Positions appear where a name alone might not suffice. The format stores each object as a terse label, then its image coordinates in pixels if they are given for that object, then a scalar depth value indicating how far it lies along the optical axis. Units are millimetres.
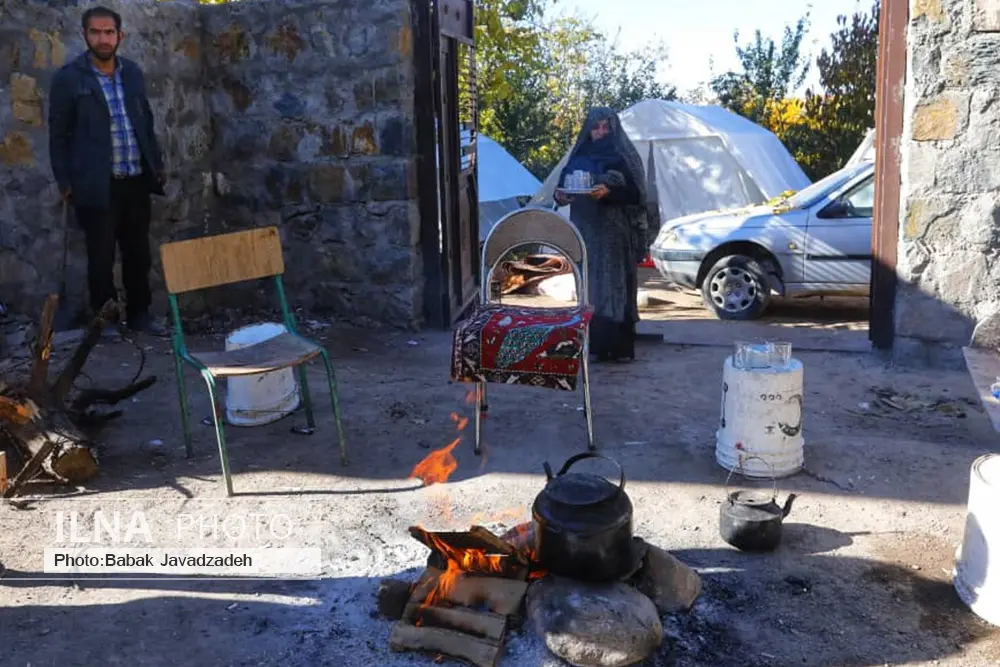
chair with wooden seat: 4297
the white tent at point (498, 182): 12477
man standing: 6129
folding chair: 4363
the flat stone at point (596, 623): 2875
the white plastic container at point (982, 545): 3115
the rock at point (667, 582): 3209
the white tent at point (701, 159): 12188
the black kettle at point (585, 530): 3084
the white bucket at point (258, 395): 5078
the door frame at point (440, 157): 6953
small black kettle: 3613
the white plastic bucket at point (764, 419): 4270
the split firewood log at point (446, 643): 2908
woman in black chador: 6074
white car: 7914
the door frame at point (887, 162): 5961
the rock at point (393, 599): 3178
